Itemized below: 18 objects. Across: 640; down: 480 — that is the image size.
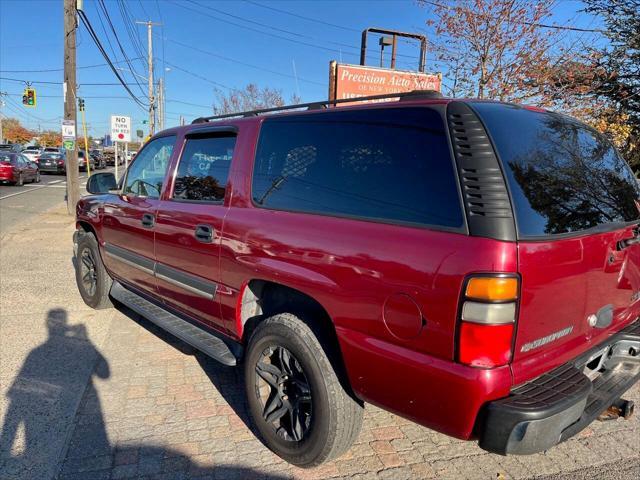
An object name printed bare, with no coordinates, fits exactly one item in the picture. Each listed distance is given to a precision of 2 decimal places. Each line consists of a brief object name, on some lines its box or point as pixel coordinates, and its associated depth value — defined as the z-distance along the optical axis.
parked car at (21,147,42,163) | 32.62
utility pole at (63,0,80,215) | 12.50
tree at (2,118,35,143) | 80.00
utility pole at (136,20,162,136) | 38.84
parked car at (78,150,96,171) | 38.09
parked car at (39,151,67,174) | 32.06
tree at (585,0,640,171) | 8.52
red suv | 1.85
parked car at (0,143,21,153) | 34.86
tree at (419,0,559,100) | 6.24
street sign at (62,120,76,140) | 13.16
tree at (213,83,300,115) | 31.80
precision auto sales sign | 9.54
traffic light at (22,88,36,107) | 24.98
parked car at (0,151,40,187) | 20.59
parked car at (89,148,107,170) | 41.62
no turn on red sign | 16.67
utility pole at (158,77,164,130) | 46.75
